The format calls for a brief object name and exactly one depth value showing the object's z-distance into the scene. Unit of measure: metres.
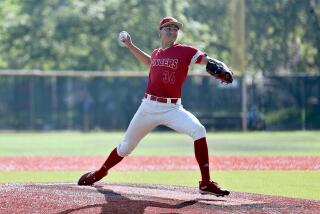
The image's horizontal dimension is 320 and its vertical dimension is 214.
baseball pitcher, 18.25
